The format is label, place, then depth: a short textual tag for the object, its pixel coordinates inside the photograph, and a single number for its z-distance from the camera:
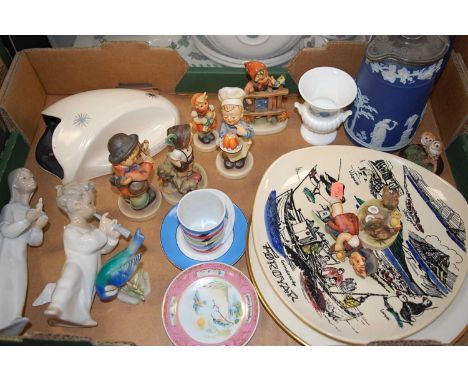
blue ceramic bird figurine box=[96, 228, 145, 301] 0.82
